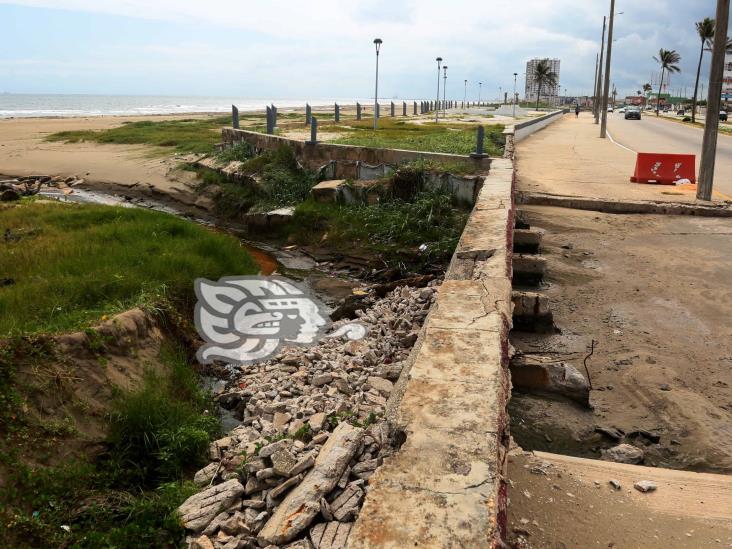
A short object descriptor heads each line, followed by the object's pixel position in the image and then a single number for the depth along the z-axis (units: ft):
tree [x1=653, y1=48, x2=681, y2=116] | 261.24
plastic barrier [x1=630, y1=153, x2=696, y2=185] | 44.01
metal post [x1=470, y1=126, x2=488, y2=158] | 37.22
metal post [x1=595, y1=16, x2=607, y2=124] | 144.97
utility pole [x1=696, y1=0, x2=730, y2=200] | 35.68
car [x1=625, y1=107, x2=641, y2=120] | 166.61
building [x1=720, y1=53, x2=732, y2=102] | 261.81
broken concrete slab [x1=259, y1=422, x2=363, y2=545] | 8.72
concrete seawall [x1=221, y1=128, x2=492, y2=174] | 38.75
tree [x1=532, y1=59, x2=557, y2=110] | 255.09
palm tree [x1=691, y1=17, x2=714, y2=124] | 172.35
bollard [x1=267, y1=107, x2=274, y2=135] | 57.62
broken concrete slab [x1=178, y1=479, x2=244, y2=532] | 10.80
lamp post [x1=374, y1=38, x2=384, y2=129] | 84.69
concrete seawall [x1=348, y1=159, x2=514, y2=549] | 7.02
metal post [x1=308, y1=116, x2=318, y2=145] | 47.81
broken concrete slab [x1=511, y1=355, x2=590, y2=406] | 14.47
